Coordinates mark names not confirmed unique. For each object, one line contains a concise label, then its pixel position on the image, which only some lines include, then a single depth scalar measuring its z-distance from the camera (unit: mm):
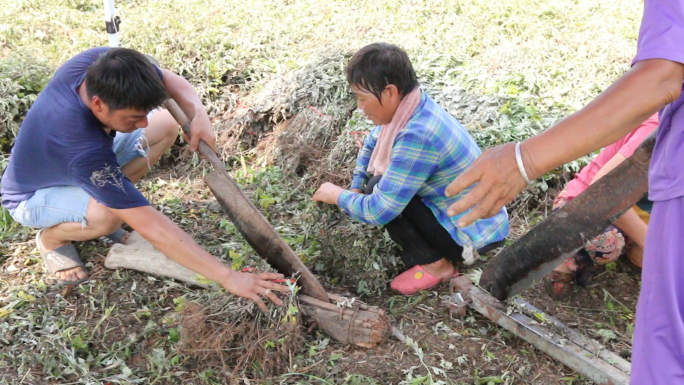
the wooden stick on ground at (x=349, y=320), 2574
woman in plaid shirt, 2771
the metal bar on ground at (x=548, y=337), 2320
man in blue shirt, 2523
